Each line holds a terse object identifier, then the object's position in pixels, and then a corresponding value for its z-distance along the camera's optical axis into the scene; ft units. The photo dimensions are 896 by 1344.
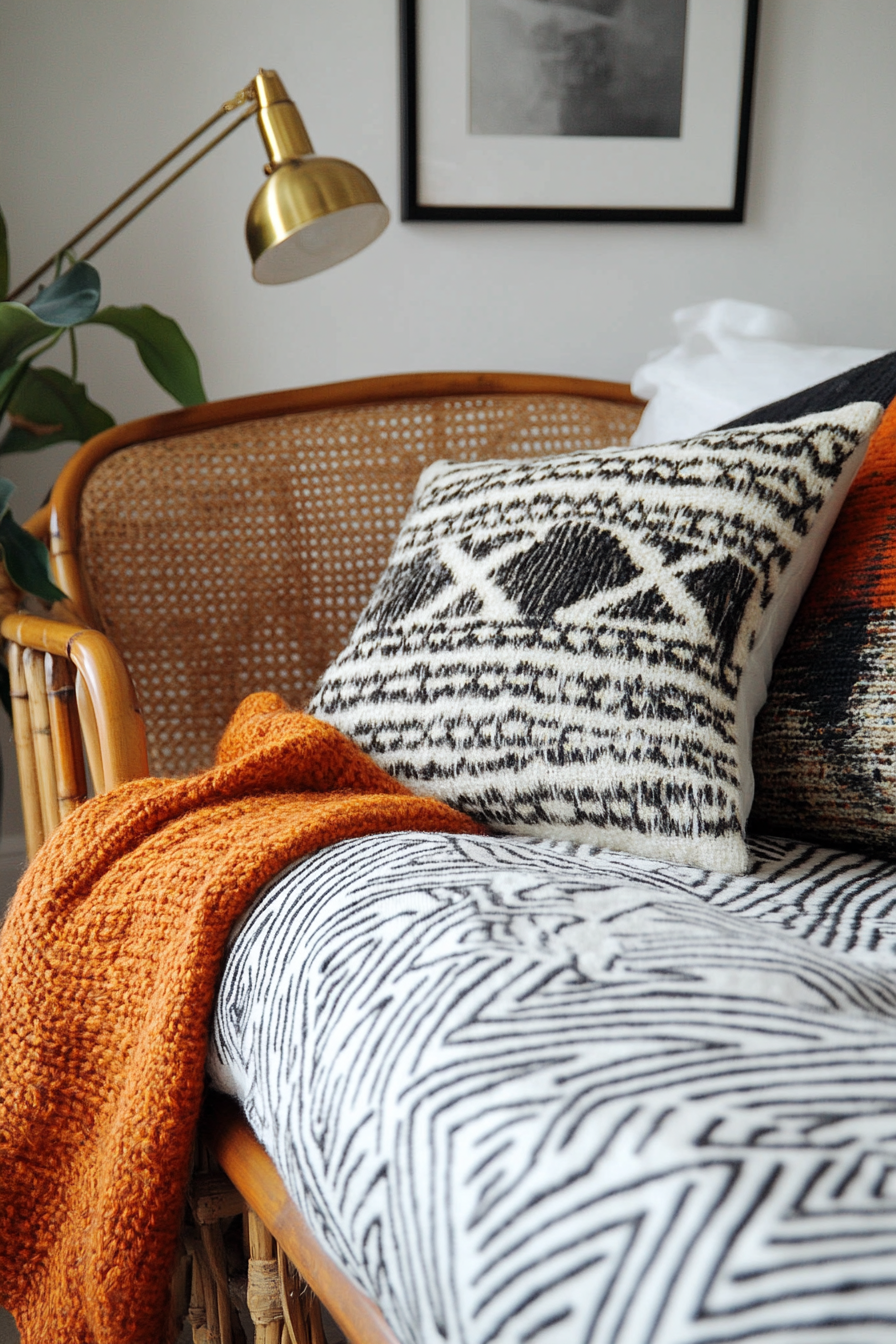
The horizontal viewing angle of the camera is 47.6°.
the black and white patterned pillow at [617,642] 2.15
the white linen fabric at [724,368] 3.63
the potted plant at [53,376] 3.25
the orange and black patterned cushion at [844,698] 2.23
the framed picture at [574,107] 4.78
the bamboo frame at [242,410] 3.71
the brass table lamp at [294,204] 3.41
